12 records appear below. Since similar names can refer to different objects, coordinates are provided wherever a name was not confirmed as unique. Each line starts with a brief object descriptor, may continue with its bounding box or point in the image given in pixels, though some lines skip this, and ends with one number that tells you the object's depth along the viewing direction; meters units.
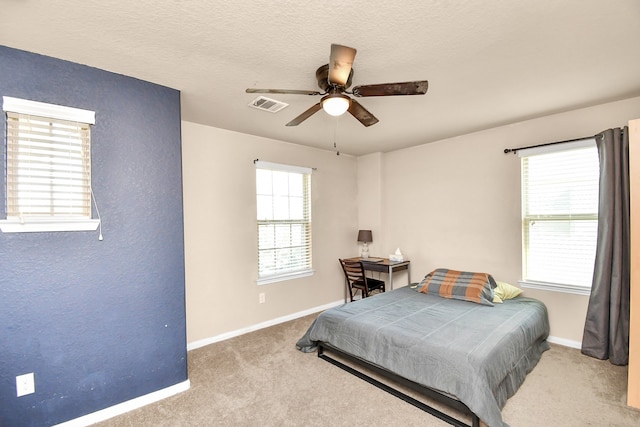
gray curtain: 2.72
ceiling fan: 1.63
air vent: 2.70
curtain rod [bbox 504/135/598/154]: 3.06
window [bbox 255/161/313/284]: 3.95
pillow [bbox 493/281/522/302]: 3.32
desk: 4.20
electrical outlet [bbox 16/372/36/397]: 1.86
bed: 1.99
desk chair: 4.25
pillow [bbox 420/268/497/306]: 3.23
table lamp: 4.83
